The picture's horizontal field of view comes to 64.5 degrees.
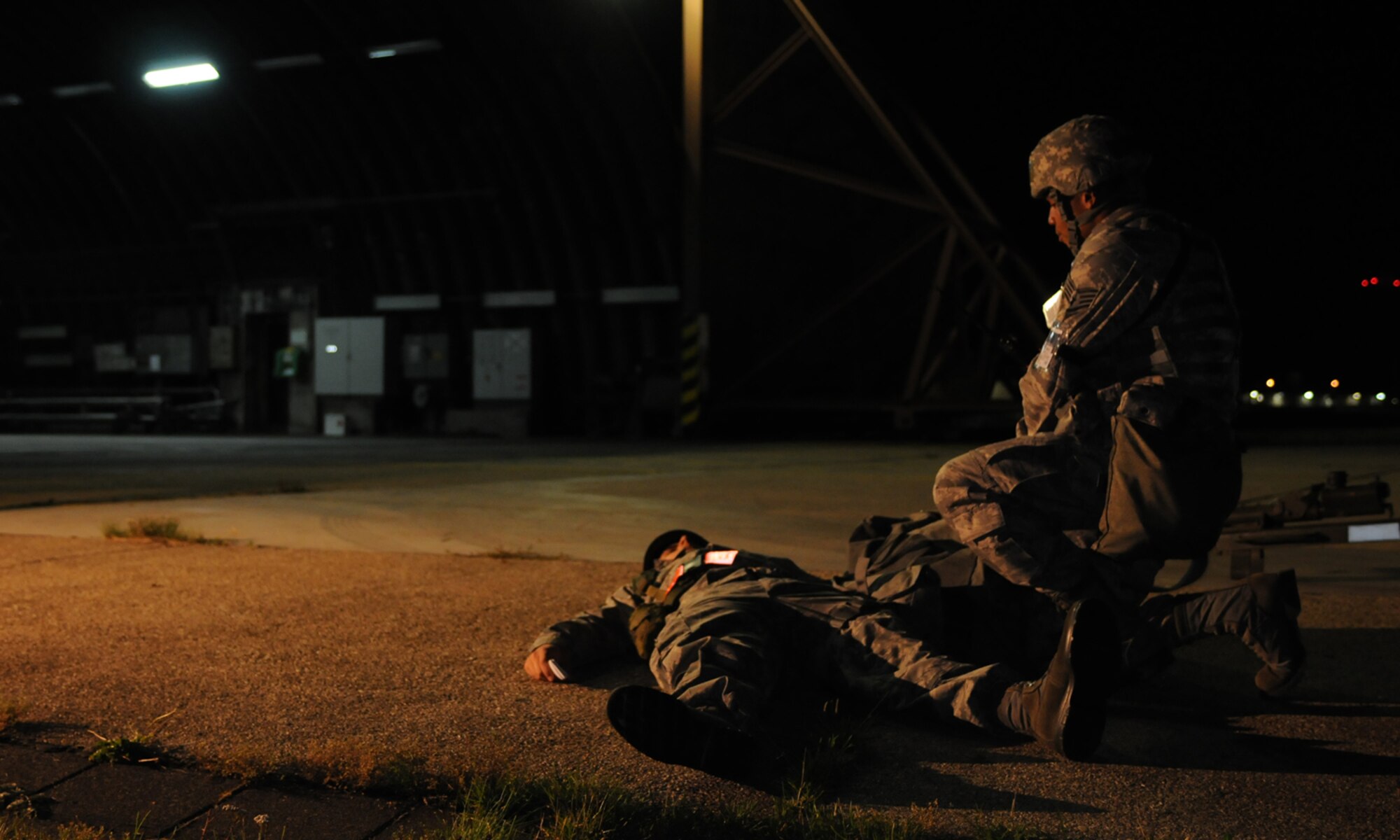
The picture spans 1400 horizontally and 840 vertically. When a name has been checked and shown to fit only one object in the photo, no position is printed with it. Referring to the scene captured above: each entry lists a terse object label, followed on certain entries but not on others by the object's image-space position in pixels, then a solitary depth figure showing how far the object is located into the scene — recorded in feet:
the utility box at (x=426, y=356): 66.08
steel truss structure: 52.31
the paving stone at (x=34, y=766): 7.46
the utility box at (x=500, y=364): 63.00
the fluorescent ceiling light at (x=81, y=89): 63.31
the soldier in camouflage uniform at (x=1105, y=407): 8.87
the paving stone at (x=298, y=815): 6.64
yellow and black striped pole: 54.29
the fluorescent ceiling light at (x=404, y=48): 54.44
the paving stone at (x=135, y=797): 6.80
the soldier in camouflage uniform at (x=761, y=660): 7.23
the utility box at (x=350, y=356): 65.77
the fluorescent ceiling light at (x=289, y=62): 57.31
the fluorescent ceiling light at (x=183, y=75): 59.93
